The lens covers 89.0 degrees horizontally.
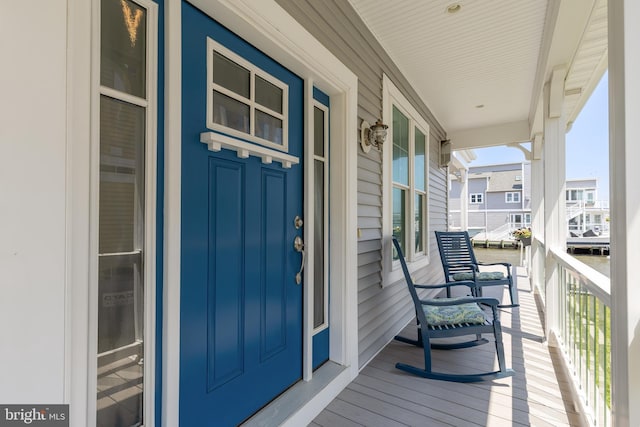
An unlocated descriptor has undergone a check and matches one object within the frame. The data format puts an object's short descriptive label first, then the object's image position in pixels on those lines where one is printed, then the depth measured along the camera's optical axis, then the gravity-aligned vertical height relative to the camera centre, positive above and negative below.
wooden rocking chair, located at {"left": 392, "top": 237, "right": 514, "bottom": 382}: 2.35 -0.80
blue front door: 1.37 -0.09
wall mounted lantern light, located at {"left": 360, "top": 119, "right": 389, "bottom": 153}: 2.63 +0.69
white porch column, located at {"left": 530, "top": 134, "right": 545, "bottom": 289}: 4.96 +0.09
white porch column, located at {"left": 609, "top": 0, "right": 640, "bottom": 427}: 1.04 +0.07
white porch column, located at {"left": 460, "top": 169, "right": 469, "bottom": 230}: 9.08 +0.60
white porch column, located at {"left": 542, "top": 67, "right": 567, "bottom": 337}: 2.93 +0.33
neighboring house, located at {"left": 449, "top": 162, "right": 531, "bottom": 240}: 17.70 +1.12
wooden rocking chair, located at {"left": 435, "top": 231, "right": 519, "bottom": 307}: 3.85 -0.58
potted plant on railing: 7.08 -0.41
